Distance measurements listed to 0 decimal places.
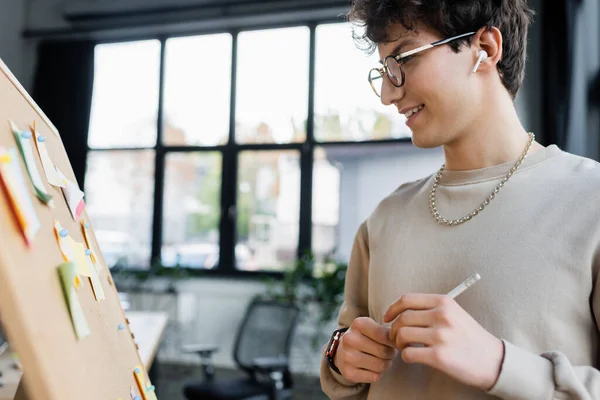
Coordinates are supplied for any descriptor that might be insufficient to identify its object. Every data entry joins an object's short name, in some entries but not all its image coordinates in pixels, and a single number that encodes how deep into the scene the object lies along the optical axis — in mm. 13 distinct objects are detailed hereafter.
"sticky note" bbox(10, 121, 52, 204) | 574
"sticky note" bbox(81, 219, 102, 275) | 795
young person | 661
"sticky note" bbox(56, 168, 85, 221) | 733
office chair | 2967
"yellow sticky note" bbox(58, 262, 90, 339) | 565
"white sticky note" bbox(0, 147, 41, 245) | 478
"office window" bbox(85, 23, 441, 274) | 4355
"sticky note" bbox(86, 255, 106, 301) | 725
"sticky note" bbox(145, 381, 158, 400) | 839
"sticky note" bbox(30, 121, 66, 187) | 655
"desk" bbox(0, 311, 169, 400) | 1593
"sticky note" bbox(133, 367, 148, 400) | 823
